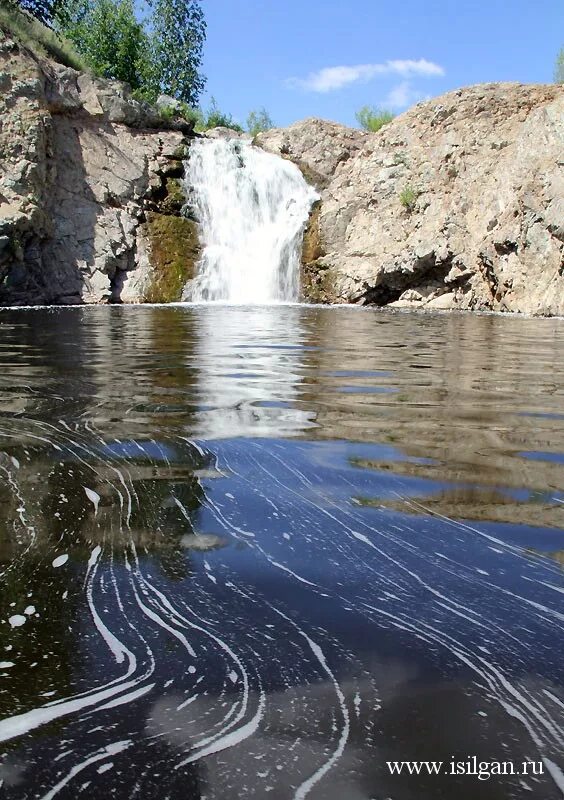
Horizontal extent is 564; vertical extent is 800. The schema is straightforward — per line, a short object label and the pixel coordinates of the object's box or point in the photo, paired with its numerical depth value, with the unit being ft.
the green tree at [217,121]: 115.03
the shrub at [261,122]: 128.16
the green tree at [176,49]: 140.46
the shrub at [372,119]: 91.35
